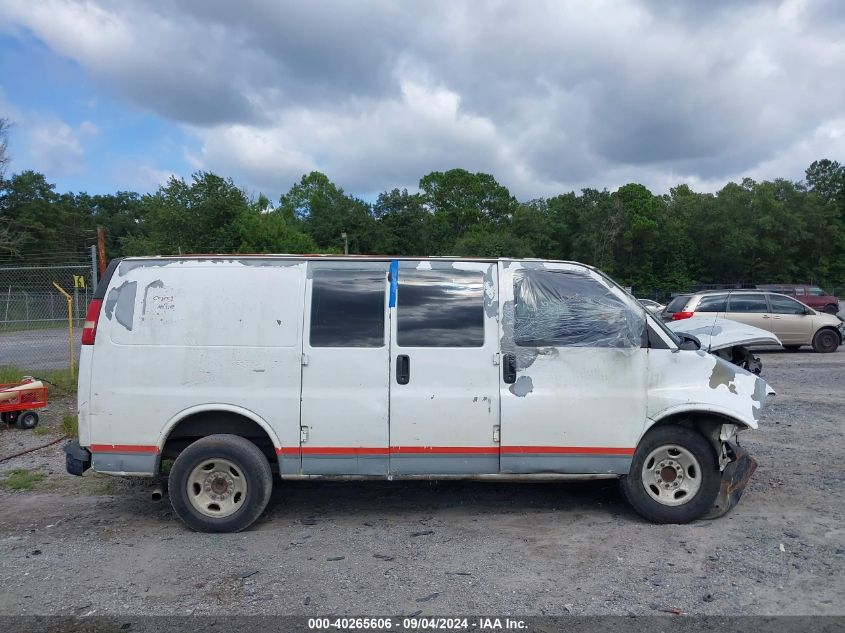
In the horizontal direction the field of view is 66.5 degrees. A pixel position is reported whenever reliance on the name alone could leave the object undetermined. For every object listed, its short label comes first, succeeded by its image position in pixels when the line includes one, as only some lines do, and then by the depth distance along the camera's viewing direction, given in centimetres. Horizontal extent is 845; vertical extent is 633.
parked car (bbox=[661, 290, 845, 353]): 1655
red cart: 838
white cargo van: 491
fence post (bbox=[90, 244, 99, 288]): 1050
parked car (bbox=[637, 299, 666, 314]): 2339
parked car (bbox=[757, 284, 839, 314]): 3110
